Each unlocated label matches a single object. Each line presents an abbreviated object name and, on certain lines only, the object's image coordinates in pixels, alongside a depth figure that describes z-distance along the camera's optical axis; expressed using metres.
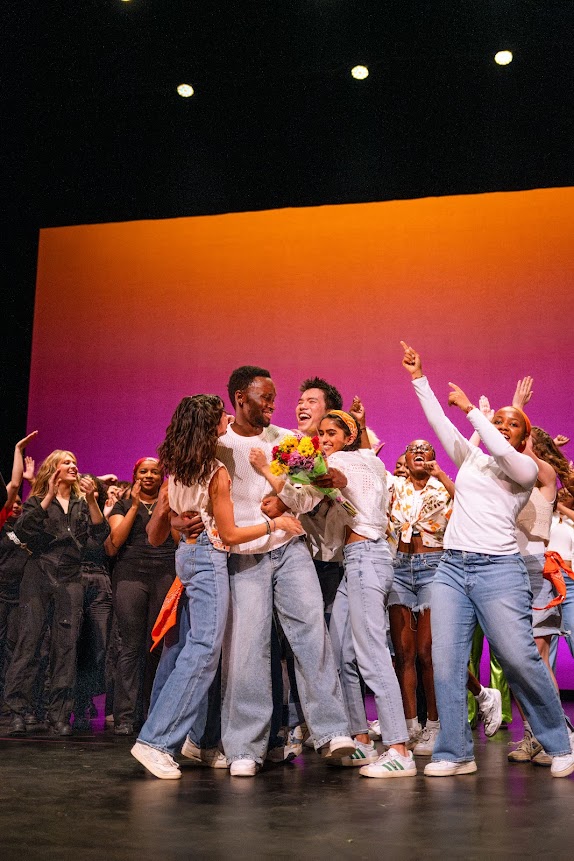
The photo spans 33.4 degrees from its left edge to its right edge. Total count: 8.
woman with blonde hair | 5.31
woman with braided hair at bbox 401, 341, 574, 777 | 3.79
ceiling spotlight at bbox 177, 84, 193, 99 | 7.55
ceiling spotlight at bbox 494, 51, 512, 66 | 6.87
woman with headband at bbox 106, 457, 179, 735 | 5.44
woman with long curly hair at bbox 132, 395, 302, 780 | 3.81
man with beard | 3.96
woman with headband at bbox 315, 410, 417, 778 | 3.92
